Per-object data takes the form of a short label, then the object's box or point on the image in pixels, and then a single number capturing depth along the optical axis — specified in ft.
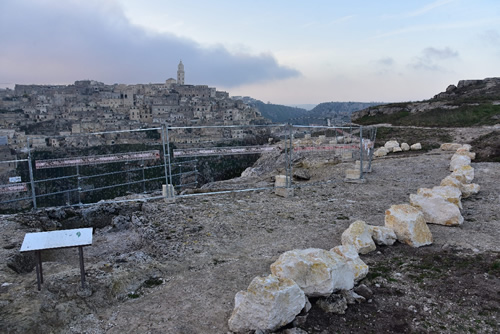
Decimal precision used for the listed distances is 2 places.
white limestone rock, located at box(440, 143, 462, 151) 53.26
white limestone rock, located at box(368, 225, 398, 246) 17.62
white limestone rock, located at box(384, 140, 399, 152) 58.34
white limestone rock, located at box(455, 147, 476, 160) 45.15
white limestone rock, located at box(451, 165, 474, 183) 30.83
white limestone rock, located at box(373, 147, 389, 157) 55.57
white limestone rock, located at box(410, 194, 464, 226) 20.77
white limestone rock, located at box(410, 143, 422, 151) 57.31
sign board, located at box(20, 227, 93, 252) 12.44
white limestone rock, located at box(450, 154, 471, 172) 37.41
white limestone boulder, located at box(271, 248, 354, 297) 11.99
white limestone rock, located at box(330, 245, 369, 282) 13.58
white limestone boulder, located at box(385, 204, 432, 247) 17.70
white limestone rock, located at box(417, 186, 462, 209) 22.79
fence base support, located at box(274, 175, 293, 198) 29.27
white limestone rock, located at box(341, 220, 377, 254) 16.76
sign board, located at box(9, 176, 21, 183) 24.46
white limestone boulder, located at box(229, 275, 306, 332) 10.39
